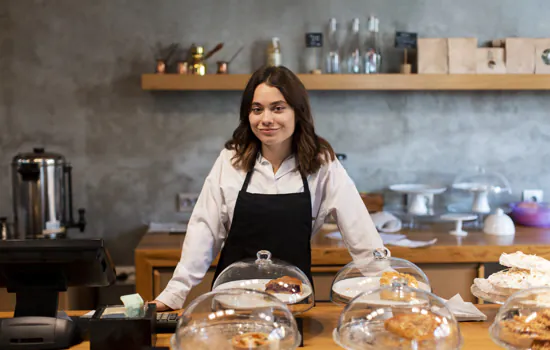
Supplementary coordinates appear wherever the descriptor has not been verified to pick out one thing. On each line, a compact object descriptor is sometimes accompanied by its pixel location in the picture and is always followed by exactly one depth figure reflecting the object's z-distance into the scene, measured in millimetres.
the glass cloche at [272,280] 1800
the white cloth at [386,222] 3701
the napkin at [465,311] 2004
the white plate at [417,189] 3797
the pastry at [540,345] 1575
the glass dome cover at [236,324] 1535
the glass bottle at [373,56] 3840
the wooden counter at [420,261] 3404
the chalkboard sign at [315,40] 3867
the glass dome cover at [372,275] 1880
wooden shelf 3713
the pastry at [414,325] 1522
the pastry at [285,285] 1799
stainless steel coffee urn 3547
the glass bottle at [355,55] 3855
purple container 3882
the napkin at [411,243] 3420
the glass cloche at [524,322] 1606
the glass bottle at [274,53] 3840
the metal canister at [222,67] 3793
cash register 1769
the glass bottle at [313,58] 3941
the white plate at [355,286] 1877
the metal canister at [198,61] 3779
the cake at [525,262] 2025
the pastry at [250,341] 1499
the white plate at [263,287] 1779
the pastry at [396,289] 1648
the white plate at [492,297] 1971
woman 2496
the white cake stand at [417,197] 3807
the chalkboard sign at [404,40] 3900
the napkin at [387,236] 3496
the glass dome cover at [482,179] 4027
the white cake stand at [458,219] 3678
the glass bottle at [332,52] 3863
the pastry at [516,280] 1969
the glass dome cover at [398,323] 1530
